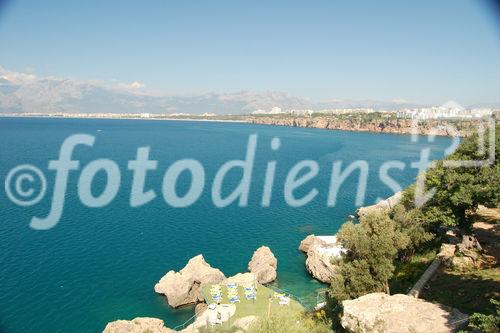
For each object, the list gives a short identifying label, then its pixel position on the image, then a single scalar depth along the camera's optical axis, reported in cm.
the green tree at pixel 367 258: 2536
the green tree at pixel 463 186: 2670
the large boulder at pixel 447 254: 2775
